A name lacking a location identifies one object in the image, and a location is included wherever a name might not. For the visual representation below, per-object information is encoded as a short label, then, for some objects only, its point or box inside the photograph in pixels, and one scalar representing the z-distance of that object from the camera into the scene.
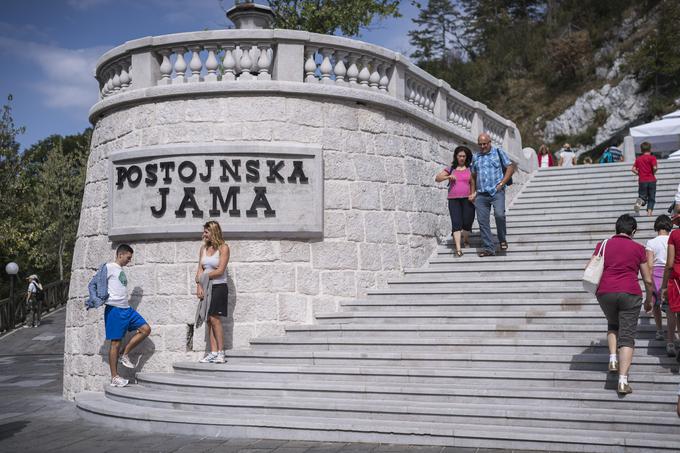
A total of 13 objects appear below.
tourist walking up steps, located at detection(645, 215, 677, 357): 7.43
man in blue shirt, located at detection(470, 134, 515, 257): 10.56
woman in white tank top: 8.72
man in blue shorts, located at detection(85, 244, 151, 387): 9.09
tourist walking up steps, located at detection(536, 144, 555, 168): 20.67
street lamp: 25.17
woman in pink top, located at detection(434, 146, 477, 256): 11.02
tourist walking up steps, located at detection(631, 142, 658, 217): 12.34
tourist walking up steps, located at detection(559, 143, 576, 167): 21.30
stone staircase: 6.36
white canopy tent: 21.14
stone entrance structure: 9.52
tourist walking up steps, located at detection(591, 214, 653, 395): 6.51
